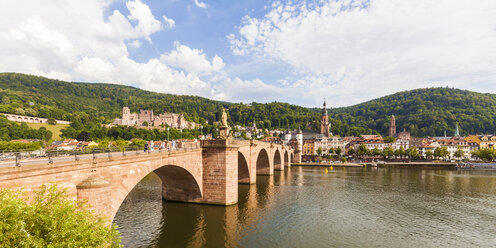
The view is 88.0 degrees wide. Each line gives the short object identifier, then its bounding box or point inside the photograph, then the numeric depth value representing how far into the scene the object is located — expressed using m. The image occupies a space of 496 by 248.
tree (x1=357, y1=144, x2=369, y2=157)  109.94
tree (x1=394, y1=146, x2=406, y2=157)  105.38
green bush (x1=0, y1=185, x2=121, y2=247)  7.30
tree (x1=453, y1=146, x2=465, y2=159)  98.79
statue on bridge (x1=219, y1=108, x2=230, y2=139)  29.48
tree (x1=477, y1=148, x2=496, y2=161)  89.31
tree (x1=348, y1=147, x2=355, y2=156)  118.96
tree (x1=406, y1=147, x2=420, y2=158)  103.81
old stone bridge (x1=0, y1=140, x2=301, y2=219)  11.58
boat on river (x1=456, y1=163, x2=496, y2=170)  80.19
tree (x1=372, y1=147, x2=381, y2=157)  108.72
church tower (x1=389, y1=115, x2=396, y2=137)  170.60
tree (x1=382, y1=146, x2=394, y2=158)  106.81
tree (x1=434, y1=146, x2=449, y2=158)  99.81
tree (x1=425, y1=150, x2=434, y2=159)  105.25
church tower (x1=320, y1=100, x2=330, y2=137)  151.88
